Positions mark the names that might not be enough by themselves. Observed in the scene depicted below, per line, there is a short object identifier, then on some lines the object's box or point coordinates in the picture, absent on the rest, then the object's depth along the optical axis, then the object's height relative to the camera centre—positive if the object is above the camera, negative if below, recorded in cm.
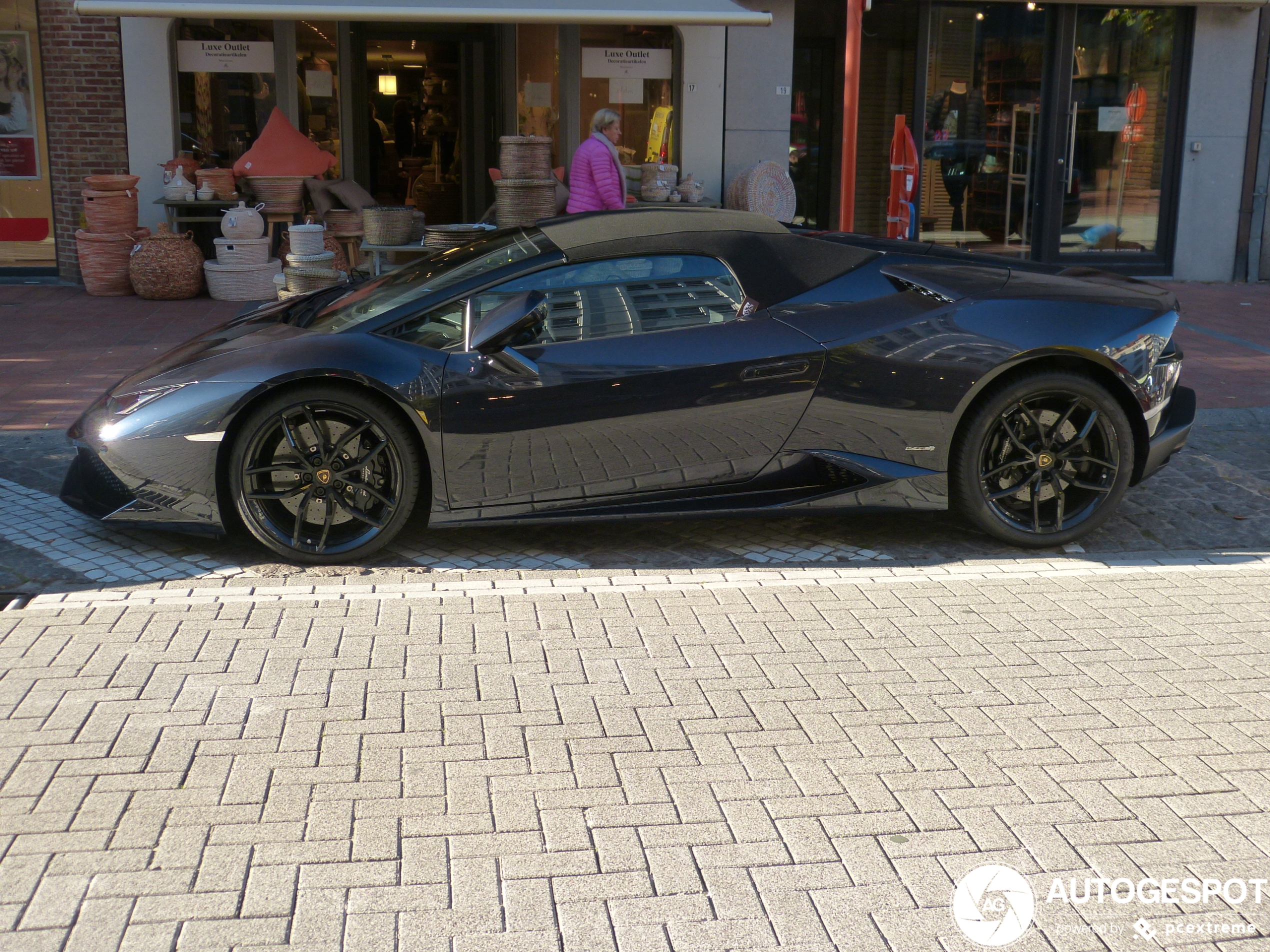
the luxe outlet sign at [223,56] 1305 +121
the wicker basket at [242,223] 1177 -41
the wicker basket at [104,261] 1220 -79
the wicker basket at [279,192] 1242 -13
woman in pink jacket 1052 +10
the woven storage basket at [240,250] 1191 -66
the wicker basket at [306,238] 893 -40
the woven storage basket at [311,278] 891 -67
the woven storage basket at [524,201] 975 -14
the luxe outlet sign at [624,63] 1391 +126
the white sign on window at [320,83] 1398 +102
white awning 1112 +145
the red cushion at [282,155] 1244 +22
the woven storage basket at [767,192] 1320 -7
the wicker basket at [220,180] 1242 -2
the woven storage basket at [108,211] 1210 -33
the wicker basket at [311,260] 902 -55
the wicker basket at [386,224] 945 -32
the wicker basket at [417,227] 966 -34
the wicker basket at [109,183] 1201 -6
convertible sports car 505 -84
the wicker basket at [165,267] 1177 -81
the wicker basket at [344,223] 1123 -37
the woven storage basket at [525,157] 983 +19
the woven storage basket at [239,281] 1194 -93
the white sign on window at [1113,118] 1438 +79
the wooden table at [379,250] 937 -51
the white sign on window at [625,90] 1402 +98
